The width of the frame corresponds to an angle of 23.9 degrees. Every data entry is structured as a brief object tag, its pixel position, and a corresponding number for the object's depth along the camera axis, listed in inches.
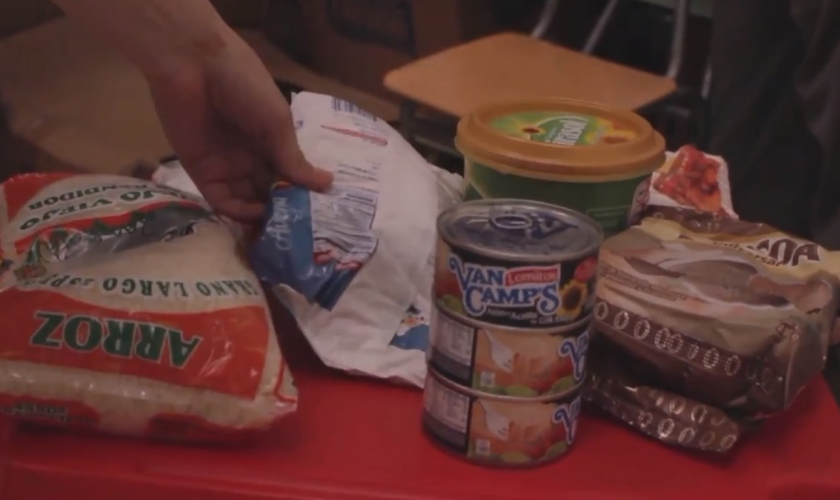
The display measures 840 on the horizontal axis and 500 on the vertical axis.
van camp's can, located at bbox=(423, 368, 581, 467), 40.4
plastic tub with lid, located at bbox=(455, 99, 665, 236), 43.4
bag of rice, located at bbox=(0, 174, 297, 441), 40.7
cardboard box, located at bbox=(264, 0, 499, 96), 98.1
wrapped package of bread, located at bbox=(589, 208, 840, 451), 41.3
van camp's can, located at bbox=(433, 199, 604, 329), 39.5
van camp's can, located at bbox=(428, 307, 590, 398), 39.9
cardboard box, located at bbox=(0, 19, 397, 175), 83.2
